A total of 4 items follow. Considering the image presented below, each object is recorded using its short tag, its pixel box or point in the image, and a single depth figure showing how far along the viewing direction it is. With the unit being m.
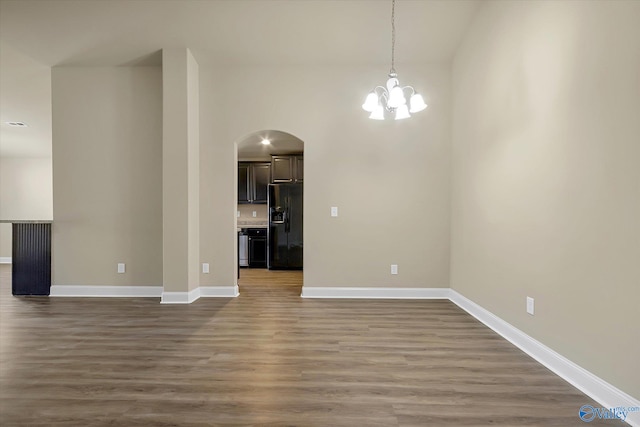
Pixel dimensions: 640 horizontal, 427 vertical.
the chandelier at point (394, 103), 2.69
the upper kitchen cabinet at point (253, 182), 6.98
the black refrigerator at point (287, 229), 6.39
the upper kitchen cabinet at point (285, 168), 6.52
